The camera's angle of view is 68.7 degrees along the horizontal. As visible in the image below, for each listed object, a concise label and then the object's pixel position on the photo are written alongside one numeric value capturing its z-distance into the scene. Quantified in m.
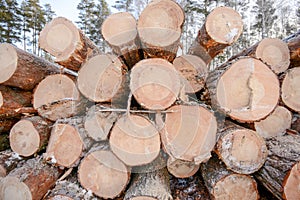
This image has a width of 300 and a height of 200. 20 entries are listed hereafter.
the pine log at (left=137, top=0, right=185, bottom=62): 1.75
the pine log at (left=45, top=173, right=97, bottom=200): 1.69
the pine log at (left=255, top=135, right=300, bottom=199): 1.52
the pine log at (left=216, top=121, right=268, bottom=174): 1.68
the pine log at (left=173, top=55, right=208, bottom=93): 2.18
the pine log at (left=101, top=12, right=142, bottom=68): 1.88
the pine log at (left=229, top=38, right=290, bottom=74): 2.32
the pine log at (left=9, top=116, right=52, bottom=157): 1.99
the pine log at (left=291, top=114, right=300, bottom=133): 2.36
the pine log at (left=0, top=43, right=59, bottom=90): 2.06
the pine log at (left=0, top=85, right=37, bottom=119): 2.18
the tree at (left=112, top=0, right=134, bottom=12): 15.34
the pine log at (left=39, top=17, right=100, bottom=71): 1.98
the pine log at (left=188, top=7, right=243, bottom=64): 1.90
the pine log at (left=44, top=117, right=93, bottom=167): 1.82
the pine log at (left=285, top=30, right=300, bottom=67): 2.38
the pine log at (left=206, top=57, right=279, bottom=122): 1.66
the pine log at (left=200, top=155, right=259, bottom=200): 1.68
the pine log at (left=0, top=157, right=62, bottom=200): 1.69
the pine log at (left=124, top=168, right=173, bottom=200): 1.58
